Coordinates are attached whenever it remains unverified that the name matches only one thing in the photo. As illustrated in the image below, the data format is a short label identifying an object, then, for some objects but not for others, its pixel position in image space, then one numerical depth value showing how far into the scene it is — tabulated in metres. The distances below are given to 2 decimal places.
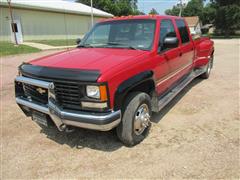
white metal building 21.03
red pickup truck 2.93
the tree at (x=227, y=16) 36.80
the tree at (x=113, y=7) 49.15
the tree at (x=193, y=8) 72.26
